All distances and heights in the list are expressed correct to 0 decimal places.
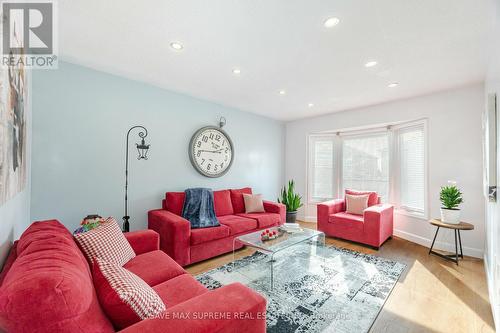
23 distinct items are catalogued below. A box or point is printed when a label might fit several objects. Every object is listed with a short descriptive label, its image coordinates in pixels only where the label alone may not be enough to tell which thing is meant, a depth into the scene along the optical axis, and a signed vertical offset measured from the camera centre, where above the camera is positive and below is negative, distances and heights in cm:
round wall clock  375 +29
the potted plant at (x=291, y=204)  450 -76
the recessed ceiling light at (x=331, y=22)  177 +120
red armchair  332 -88
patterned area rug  181 -125
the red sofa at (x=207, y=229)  265 -82
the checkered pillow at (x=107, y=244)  152 -57
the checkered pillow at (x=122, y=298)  95 -59
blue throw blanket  308 -61
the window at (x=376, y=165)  376 +6
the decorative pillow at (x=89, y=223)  203 -55
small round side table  278 -75
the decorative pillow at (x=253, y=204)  392 -66
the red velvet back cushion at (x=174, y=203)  321 -52
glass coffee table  233 -86
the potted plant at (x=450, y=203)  291 -48
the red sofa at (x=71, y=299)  67 -47
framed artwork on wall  107 +21
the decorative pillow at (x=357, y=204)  387 -64
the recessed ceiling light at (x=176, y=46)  215 +122
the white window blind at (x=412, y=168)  368 +0
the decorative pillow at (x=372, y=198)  396 -55
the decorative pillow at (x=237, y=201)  397 -62
